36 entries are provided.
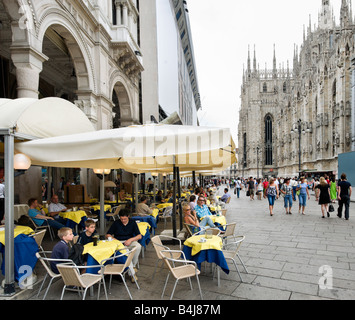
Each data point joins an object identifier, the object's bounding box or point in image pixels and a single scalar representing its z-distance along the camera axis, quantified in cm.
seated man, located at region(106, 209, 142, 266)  526
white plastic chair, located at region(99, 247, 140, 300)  423
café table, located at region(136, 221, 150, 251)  614
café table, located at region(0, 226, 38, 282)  459
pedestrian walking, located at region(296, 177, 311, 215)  1222
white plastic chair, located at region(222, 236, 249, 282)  485
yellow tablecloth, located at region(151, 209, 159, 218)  893
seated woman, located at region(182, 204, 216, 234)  646
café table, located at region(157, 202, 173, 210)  1118
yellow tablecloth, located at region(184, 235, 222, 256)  454
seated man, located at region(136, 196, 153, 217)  820
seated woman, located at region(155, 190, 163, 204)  1453
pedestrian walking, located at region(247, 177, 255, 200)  2155
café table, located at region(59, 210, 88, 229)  805
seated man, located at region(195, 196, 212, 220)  748
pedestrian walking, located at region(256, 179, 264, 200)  2144
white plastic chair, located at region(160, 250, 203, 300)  407
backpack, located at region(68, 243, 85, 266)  420
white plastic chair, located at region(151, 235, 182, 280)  472
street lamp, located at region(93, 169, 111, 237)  714
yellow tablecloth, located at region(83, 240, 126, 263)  423
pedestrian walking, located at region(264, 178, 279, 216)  1239
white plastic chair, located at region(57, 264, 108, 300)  369
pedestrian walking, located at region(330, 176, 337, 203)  1548
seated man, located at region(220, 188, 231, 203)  1369
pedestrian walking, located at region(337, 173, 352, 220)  1052
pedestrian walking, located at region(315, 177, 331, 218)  1107
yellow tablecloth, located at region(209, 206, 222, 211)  929
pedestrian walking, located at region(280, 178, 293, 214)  1285
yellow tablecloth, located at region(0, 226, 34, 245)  488
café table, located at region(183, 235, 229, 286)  449
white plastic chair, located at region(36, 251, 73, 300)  387
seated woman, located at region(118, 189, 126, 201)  1395
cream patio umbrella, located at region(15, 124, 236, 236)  421
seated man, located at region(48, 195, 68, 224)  818
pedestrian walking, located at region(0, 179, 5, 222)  685
